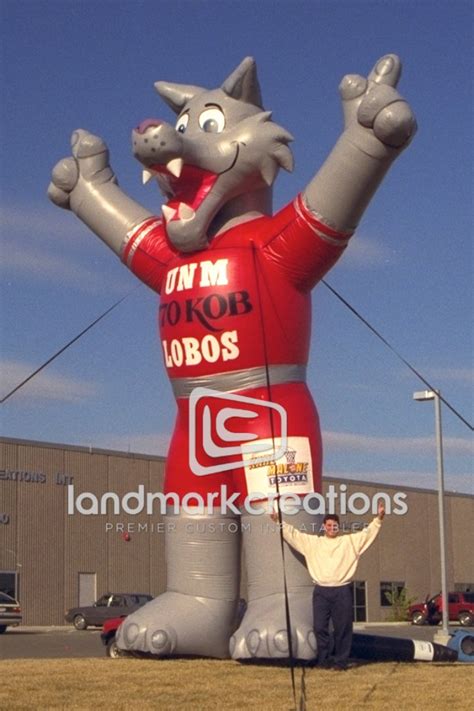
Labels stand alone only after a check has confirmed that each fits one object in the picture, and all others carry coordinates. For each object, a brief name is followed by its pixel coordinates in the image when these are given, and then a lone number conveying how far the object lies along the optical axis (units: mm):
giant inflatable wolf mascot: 8484
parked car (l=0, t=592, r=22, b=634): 23547
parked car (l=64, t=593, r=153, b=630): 25386
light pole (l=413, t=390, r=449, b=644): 19250
